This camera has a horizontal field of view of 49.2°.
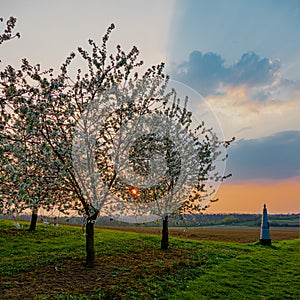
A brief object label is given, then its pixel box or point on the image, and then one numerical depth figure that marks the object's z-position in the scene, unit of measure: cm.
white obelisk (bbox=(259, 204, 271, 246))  3012
